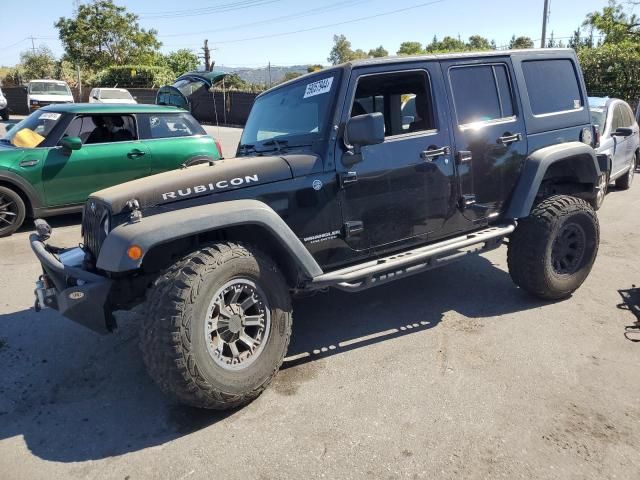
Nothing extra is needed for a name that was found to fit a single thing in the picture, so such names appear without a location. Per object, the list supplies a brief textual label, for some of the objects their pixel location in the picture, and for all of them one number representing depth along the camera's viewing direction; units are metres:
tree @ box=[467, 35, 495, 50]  62.61
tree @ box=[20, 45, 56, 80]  48.97
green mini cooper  6.77
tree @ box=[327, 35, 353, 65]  75.19
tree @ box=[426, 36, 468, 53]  60.44
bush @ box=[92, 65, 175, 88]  33.91
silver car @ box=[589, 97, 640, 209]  7.94
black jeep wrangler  2.91
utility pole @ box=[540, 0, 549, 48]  24.94
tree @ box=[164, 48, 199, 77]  38.97
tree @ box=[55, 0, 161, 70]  41.03
